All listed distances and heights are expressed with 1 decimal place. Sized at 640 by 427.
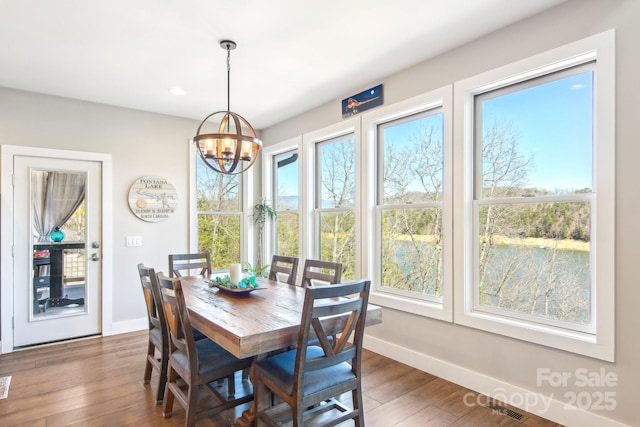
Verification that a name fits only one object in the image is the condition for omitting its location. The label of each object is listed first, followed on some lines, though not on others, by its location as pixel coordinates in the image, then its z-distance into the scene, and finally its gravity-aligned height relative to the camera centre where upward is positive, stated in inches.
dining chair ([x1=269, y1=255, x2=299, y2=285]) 130.0 -21.1
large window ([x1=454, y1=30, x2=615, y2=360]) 85.0 +4.0
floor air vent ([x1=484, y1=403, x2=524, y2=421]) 94.0 -54.2
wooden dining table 68.4 -24.1
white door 149.7 -23.2
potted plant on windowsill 205.6 -1.9
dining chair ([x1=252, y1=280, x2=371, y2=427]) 70.1 -34.4
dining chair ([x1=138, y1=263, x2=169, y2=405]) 96.3 -35.3
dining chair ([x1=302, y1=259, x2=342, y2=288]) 111.2 -20.2
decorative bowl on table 103.6 -22.2
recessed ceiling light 150.2 +53.3
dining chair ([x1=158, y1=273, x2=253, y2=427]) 79.5 -36.2
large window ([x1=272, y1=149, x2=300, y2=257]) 194.2 +6.7
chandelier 102.9 +20.0
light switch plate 172.7 -13.7
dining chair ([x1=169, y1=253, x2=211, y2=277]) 141.6 -21.2
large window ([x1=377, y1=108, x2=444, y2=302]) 127.0 +4.2
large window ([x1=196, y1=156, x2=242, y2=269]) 197.3 -1.0
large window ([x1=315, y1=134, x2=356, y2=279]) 160.9 +6.7
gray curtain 153.5 +7.0
